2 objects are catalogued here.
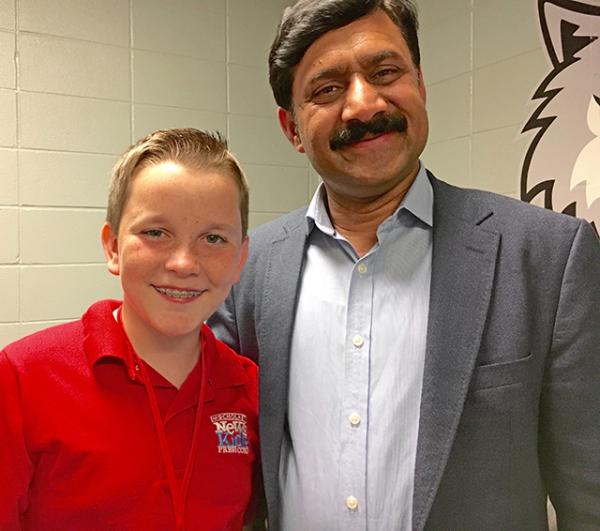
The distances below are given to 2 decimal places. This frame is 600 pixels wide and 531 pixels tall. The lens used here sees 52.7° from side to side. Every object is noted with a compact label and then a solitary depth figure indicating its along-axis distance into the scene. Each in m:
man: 1.16
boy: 1.04
